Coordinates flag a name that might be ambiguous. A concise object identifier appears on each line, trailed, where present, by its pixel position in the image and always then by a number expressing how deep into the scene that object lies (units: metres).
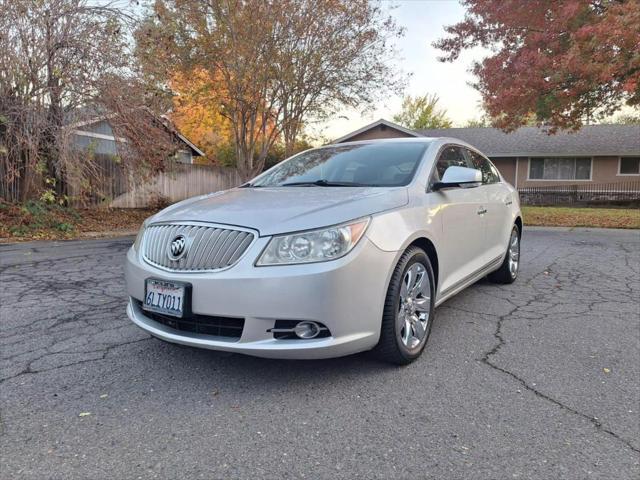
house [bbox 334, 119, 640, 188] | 24.61
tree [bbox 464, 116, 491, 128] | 58.62
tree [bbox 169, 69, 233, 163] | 15.67
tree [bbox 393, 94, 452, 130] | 50.41
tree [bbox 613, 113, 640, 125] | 38.63
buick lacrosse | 2.54
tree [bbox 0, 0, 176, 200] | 9.77
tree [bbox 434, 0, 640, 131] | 12.44
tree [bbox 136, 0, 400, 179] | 14.48
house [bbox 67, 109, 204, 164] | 10.56
